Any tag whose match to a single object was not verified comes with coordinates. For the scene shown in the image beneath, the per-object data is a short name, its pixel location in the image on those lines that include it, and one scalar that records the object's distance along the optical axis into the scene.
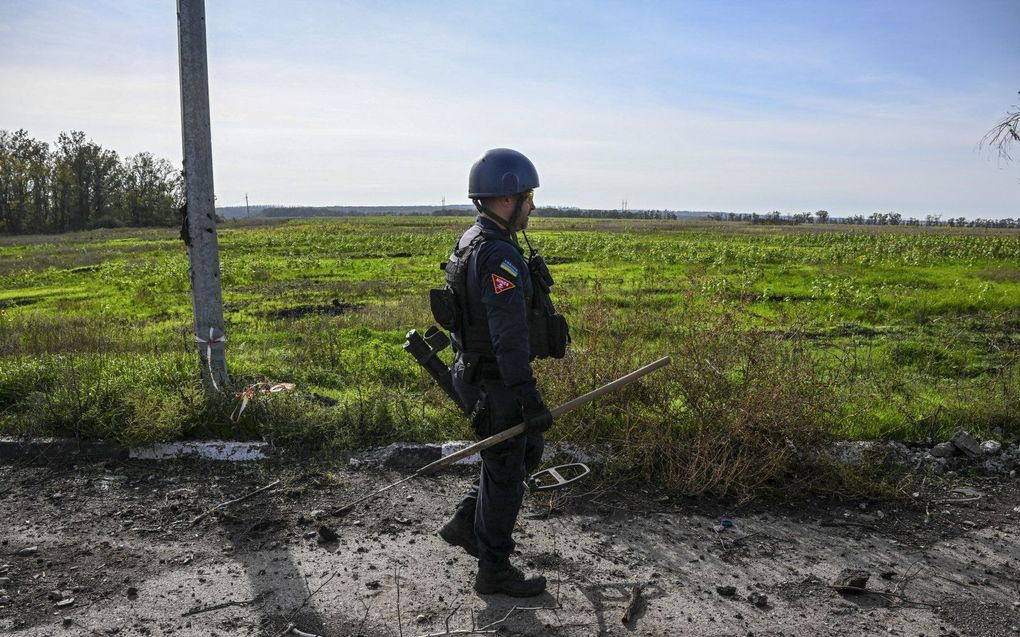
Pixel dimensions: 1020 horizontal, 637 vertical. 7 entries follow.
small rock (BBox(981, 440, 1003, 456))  5.60
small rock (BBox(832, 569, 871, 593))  3.72
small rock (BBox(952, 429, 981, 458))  5.51
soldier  3.52
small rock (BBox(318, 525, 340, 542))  4.29
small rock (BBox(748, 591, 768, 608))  3.60
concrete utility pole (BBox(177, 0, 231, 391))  5.92
